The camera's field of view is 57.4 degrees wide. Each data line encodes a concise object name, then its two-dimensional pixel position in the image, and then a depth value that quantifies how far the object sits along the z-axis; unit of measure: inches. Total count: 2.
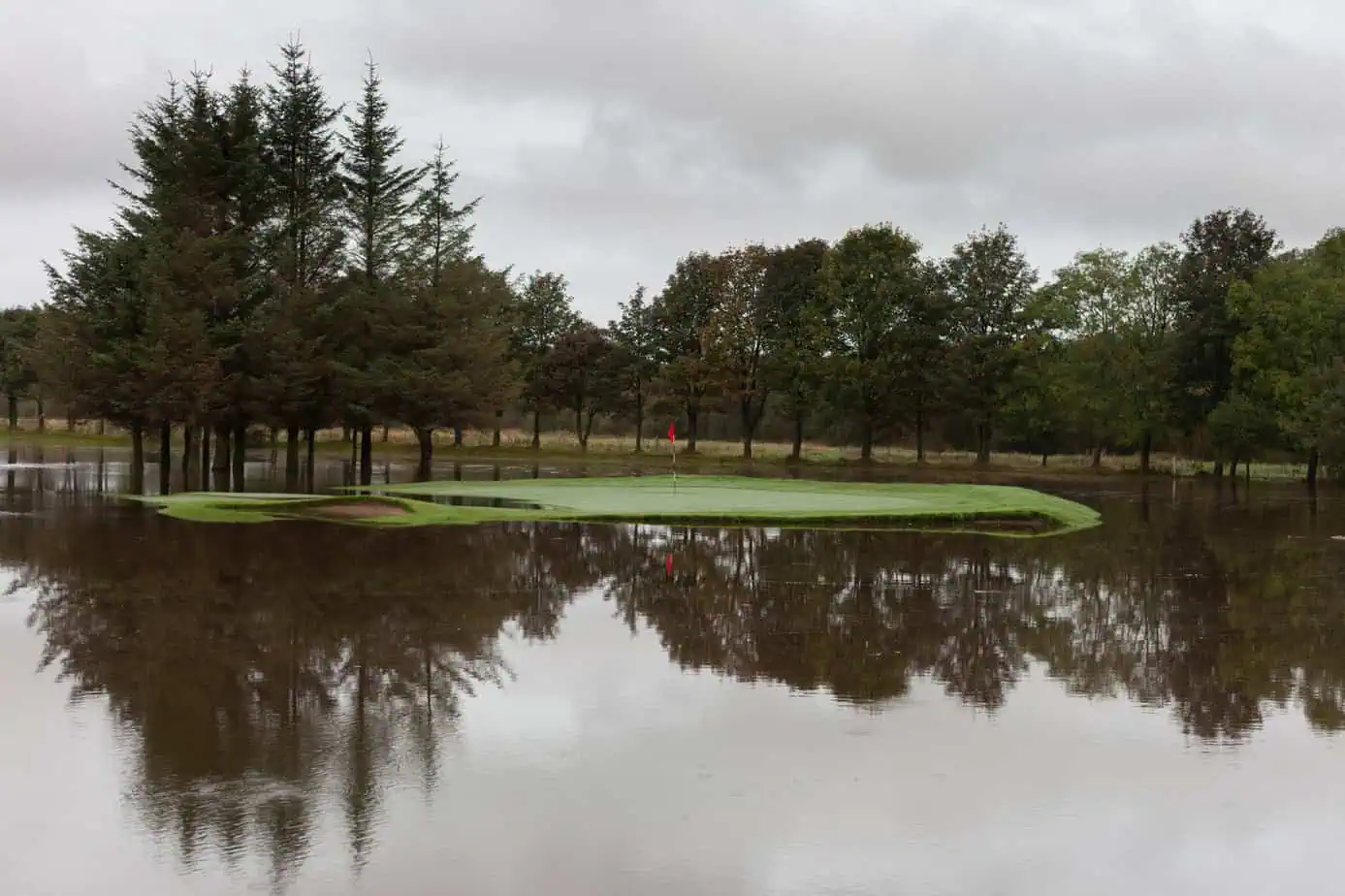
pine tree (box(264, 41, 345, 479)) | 1768.0
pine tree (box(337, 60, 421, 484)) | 1867.6
